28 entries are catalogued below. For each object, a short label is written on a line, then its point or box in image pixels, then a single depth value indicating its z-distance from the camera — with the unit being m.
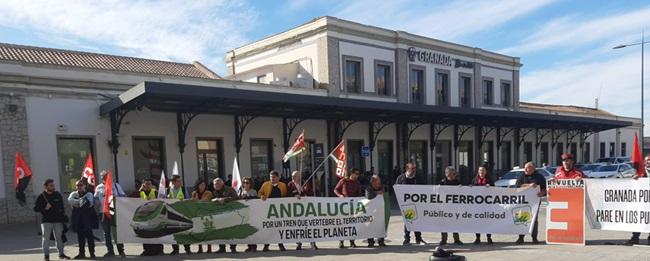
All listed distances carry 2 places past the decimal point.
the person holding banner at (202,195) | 9.20
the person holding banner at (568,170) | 8.98
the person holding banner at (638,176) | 8.60
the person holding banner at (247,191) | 9.58
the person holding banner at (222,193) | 9.17
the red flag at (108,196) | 8.85
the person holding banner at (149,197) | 9.16
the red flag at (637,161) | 9.21
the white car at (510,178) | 19.97
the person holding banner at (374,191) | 9.44
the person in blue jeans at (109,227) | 9.04
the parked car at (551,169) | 23.17
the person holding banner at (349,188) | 9.68
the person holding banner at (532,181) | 9.05
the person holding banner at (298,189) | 9.48
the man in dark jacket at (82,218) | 9.04
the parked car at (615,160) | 33.32
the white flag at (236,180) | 10.66
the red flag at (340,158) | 11.52
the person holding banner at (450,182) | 9.46
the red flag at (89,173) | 9.95
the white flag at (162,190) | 9.93
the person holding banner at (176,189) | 9.75
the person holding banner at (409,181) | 9.62
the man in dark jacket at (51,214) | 8.89
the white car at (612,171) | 25.11
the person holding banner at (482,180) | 9.39
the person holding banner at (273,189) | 9.44
